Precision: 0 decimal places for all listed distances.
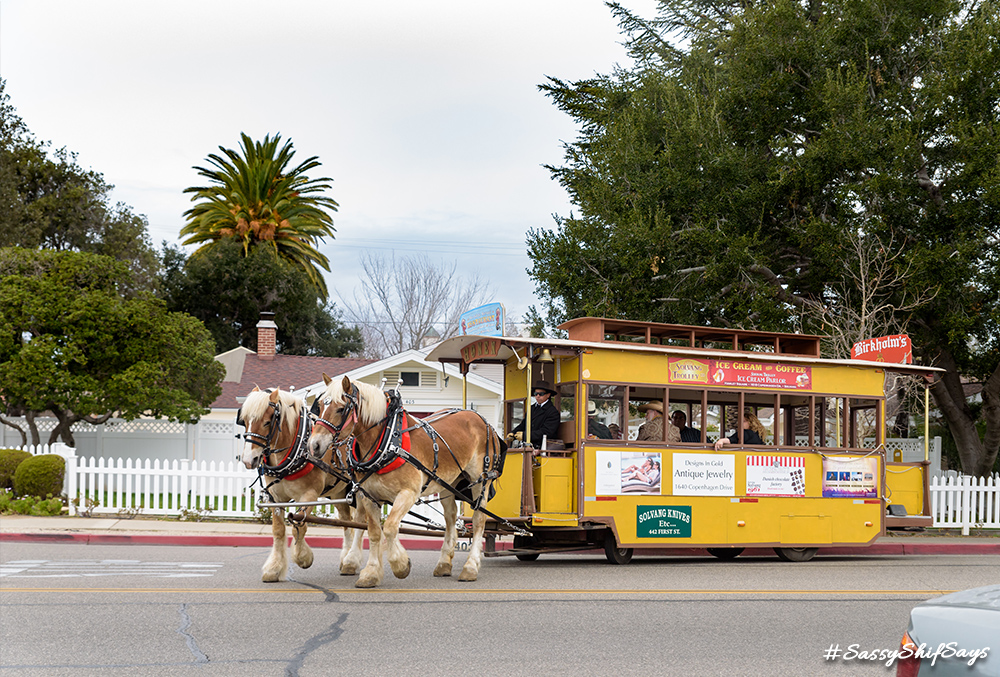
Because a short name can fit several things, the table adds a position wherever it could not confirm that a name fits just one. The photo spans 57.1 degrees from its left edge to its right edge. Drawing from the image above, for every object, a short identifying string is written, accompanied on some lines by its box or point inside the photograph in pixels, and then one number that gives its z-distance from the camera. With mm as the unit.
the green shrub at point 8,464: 17891
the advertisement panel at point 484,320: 12547
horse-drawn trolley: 11648
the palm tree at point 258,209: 45875
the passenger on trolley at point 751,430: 12945
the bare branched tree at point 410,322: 45562
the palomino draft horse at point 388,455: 8898
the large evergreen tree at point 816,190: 17750
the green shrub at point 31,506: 16609
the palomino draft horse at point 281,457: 8945
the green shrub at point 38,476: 17219
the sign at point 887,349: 13352
